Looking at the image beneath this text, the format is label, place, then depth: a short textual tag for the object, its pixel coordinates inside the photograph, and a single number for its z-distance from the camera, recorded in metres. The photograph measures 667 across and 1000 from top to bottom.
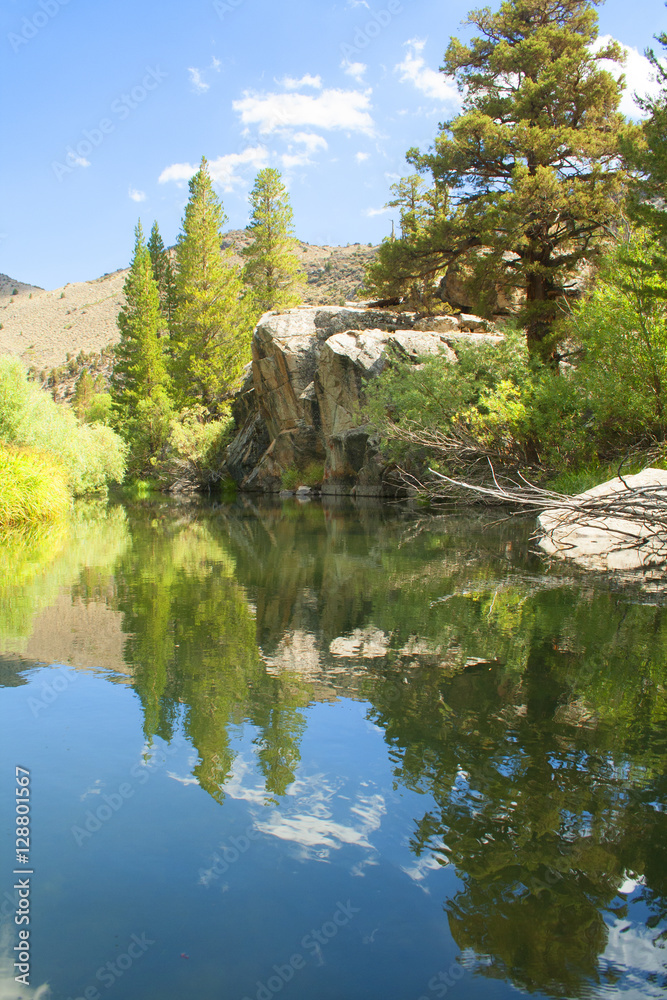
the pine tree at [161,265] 55.81
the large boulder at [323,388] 27.30
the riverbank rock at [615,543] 9.27
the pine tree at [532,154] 18.47
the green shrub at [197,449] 38.33
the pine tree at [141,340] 48.25
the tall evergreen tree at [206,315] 44.41
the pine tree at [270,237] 49.03
